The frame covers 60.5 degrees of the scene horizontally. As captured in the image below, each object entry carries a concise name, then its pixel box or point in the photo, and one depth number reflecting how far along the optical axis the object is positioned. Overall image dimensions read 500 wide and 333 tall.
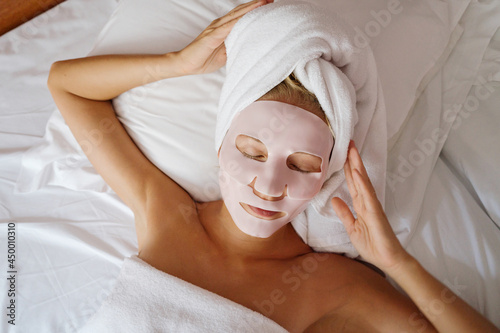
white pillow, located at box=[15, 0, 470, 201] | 1.37
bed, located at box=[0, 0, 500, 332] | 1.26
